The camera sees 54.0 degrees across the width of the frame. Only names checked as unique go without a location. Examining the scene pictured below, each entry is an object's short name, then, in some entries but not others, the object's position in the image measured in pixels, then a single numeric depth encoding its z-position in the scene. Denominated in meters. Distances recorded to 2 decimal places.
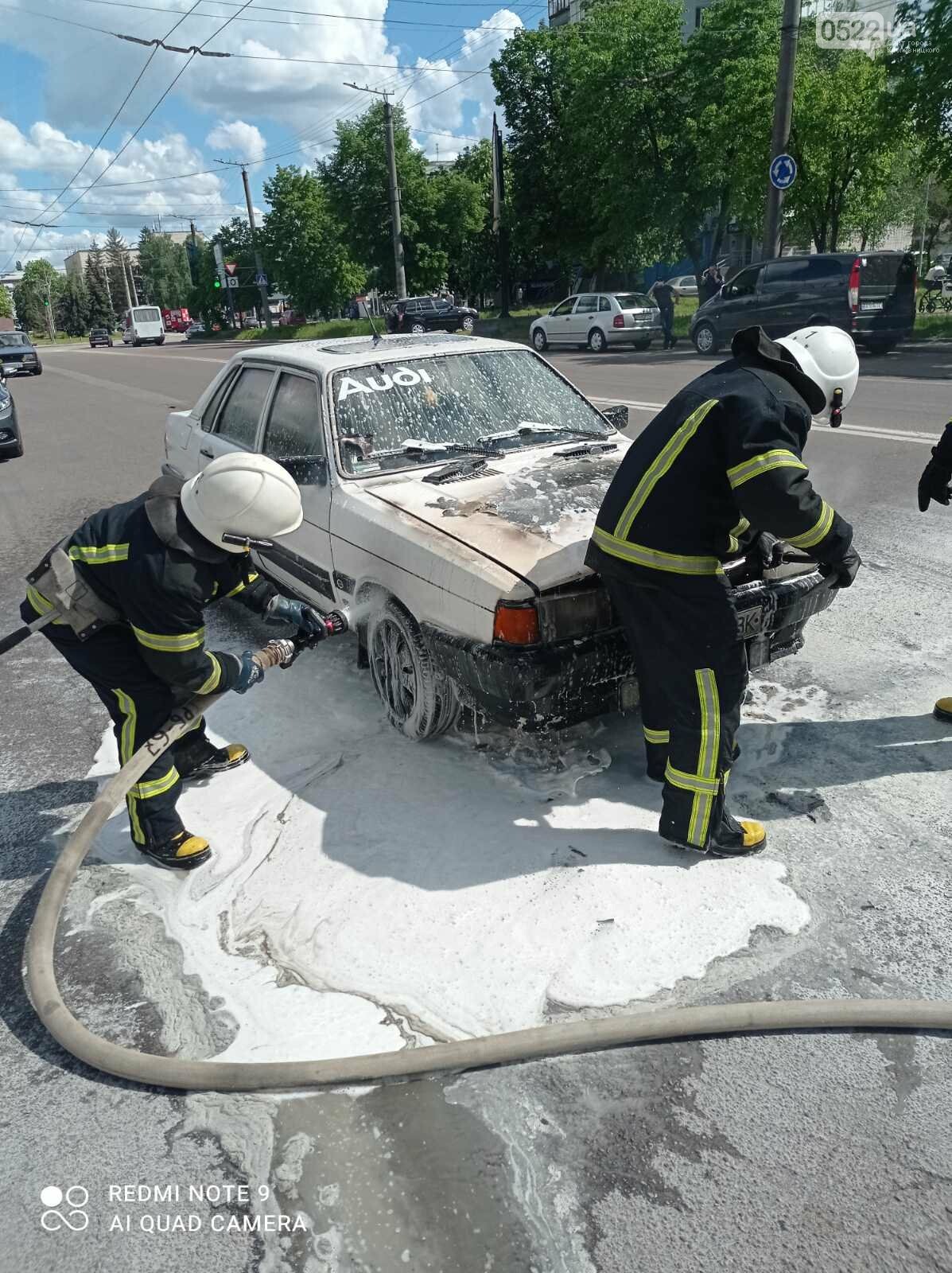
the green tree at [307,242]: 47.12
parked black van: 15.90
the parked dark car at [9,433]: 12.53
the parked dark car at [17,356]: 28.75
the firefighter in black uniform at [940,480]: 3.88
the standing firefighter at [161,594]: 2.83
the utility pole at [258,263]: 50.84
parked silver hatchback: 22.52
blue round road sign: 15.81
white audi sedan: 3.23
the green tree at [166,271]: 110.94
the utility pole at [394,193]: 31.52
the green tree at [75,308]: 112.62
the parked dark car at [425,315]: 31.73
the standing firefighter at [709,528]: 2.72
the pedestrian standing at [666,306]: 21.81
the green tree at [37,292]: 113.31
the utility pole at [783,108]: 15.26
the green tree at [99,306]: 111.69
